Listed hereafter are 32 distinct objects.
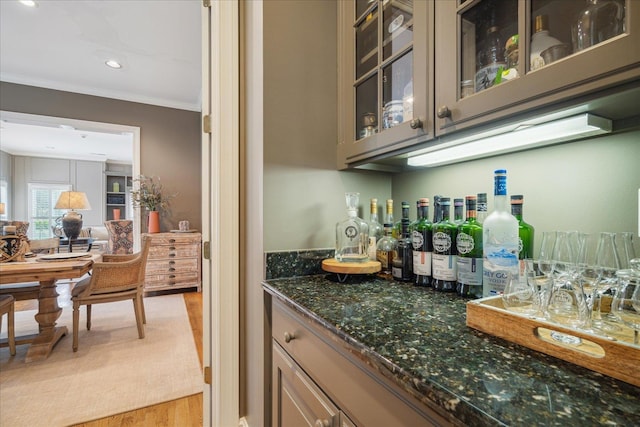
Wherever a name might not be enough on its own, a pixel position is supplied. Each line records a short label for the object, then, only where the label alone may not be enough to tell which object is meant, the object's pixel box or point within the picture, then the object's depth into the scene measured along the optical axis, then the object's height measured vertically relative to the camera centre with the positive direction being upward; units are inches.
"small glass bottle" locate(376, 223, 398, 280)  52.2 -6.9
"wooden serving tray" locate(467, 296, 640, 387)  18.2 -9.3
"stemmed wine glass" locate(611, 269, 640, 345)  23.7 -7.4
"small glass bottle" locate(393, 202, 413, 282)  46.3 -7.0
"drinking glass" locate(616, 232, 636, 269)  28.1 -3.6
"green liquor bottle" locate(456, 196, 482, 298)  36.9 -5.6
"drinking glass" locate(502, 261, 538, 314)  27.6 -8.1
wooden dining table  83.8 -19.2
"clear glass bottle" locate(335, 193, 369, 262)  49.3 -3.7
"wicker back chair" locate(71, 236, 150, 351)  93.1 -24.5
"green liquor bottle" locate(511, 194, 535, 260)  35.9 -2.4
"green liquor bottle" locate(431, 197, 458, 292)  39.8 -6.2
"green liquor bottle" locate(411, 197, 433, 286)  42.9 -5.3
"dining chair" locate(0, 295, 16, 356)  85.1 -30.8
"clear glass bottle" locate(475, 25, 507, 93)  31.8 +16.7
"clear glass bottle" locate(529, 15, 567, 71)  27.7 +16.2
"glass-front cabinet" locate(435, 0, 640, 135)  23.0 +15.0
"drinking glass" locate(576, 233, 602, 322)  26.9 -5.4
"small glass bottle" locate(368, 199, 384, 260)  52.1 -3.5
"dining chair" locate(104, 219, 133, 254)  164.4 -13.3
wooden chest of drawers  152.4 -26.3
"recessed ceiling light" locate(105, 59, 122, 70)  131.9 +68.1
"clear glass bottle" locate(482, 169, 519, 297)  33.6 -3.7
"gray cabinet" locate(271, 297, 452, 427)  21.6 -16.3
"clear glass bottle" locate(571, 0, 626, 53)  23.2 +15.8
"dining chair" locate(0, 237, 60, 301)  95.3 -25.5
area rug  66.9 -44.6
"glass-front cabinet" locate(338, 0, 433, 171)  37.5 +20.4
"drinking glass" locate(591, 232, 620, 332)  24.8 -6.4
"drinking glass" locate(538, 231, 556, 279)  30.8 -4.8
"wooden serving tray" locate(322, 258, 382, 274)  44.4 -8.4
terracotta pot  162.2 -5.2
